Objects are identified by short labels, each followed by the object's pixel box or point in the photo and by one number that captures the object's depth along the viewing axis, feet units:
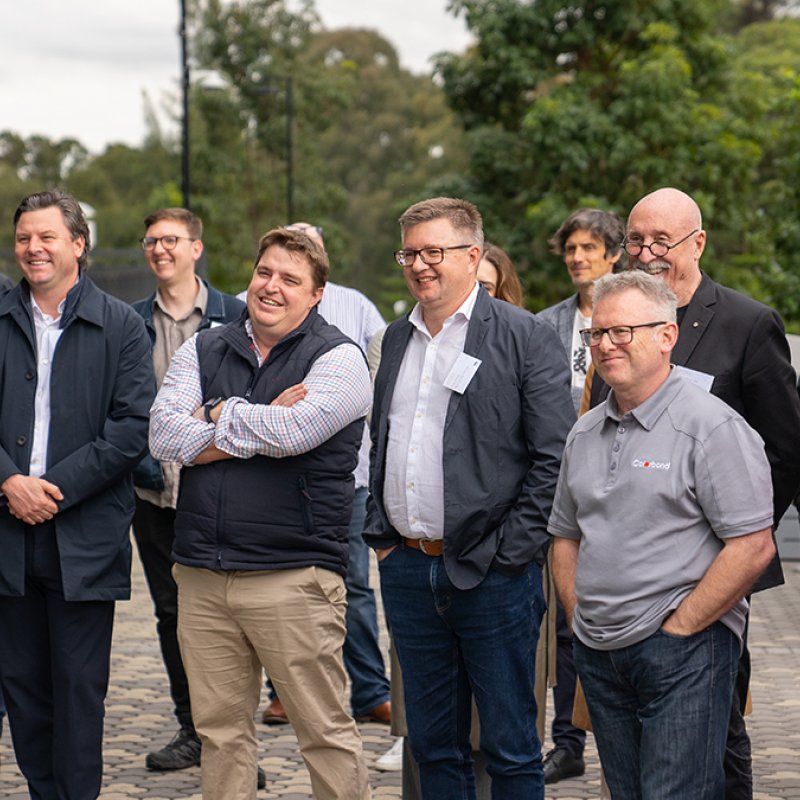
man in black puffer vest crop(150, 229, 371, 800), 15.74
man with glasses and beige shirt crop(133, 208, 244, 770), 21.22
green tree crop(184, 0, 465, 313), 133.80
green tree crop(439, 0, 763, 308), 78.43
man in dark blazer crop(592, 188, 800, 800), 15.21
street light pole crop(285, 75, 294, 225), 120.06
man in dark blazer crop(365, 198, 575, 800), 15.16
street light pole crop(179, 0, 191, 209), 69.81
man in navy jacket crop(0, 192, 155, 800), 17.35
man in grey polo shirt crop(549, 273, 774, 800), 12.55
